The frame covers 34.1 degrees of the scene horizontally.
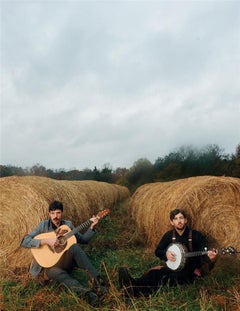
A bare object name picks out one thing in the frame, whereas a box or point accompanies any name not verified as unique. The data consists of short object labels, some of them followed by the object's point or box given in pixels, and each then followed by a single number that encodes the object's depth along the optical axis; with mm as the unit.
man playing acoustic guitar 5500
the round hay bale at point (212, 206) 7086
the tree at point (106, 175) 34875
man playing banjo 5285
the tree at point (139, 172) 20038
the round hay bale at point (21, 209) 7098
